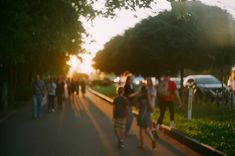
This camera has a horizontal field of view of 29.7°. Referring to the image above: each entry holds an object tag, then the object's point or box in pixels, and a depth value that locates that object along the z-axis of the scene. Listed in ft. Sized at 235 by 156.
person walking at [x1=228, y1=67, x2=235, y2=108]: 60.79
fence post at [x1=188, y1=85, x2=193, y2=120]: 52.57
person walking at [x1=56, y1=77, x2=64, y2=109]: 79.01
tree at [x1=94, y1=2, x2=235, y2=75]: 84.11
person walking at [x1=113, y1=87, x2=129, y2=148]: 35.24
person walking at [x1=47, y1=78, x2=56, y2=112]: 73.18
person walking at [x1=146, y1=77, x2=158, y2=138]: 36.32
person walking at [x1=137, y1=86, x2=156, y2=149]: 35.50
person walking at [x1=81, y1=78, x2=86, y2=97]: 137.67
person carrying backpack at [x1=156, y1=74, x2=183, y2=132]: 43.96
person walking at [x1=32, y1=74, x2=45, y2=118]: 61.94
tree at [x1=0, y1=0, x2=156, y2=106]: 48.53
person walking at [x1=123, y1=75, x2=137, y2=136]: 40.34
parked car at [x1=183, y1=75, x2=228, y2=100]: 85.71
